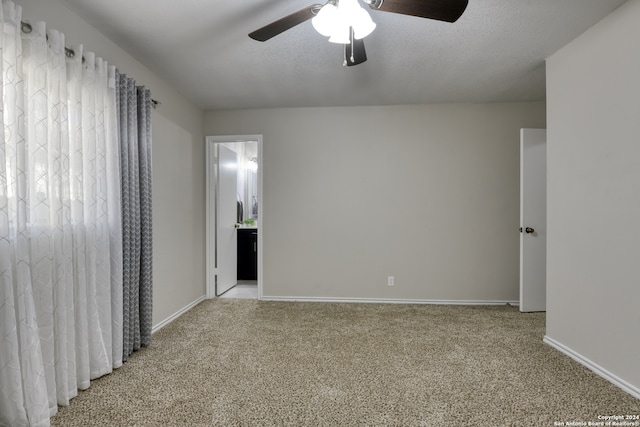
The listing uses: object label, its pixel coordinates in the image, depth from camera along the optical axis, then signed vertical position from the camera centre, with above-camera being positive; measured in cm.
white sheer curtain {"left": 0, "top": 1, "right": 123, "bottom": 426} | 154 -8
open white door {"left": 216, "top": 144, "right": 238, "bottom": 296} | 417 -16
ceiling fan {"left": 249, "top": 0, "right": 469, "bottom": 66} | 149 +94
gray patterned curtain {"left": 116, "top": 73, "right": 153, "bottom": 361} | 236 +0
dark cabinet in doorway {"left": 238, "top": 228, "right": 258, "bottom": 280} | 515 -74
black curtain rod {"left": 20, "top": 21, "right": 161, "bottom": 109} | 165 +95
